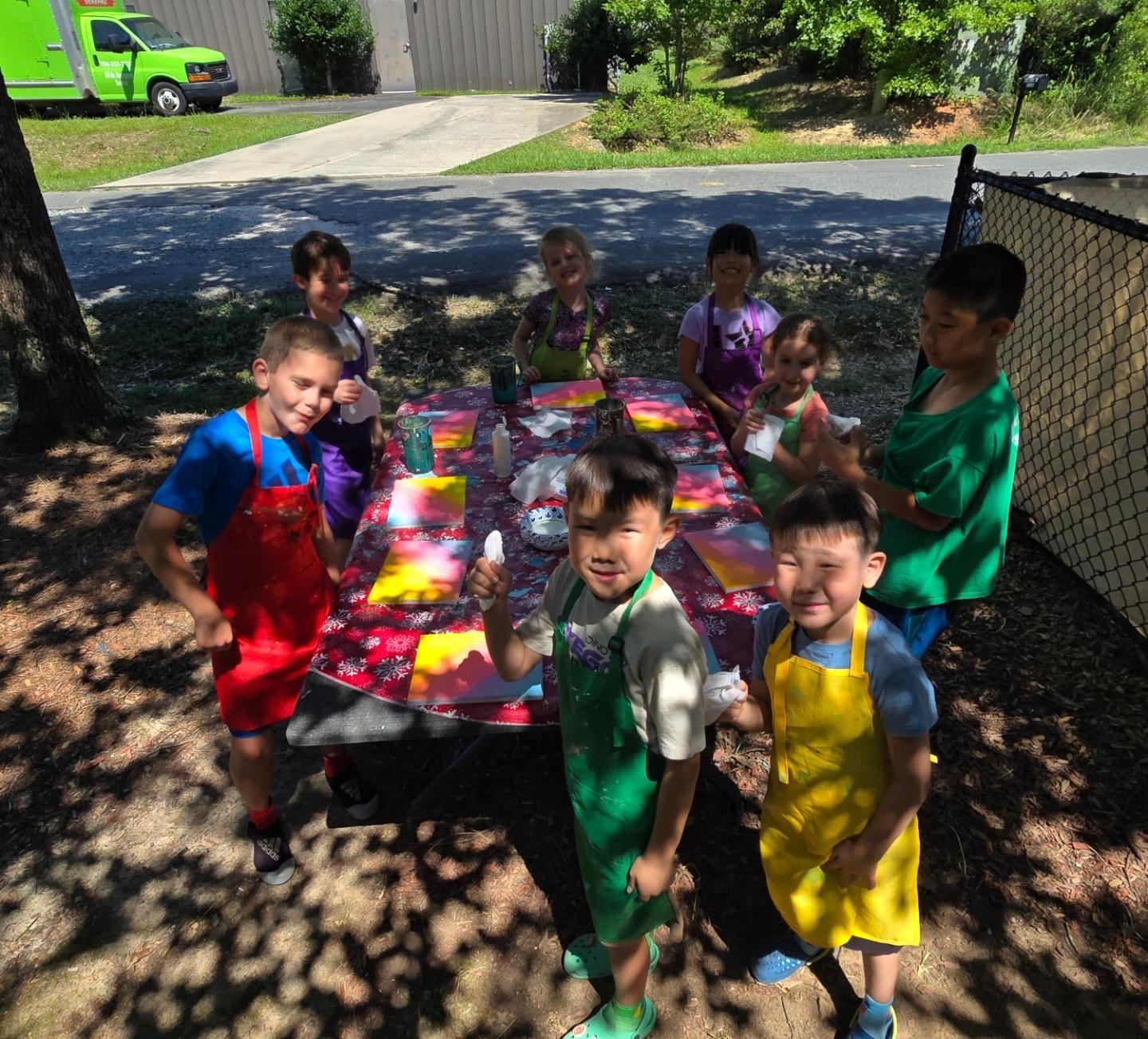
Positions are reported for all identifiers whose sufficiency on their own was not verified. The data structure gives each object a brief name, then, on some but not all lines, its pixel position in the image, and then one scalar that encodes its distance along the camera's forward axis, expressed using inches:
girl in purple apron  156.1
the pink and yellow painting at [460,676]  89.7
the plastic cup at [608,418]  131.6
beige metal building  966.4
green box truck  716.0
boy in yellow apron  72.1
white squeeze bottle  132.2
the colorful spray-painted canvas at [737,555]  106.3
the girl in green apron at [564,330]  169.5
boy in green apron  67.2
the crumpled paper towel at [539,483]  126.4
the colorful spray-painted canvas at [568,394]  162.2
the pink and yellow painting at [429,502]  123.3
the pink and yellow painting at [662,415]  151.1
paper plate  113.3
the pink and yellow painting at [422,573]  106.2
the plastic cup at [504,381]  159.8
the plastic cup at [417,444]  134.4
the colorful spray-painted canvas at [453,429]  148.1
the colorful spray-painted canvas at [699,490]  124.7
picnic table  88.0
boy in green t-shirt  90.6
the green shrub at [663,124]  621.3
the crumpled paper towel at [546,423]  149.0
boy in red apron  91.0
